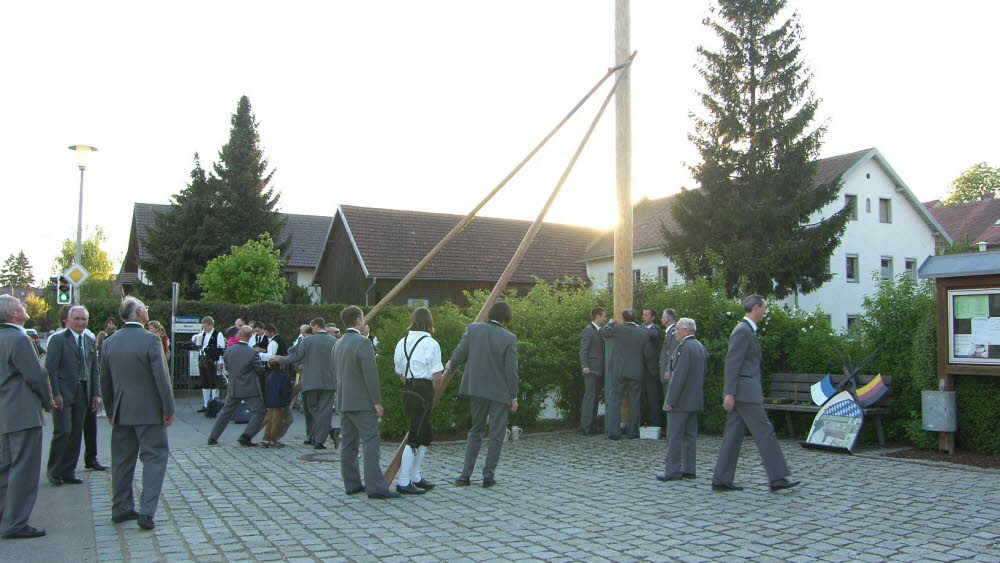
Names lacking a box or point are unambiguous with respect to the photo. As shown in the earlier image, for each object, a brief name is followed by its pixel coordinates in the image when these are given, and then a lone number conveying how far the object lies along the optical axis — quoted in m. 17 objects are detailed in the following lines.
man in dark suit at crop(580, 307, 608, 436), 13.24
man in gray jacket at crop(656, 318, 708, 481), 9.12
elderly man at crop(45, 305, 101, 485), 8.80
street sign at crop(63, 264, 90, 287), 18.27
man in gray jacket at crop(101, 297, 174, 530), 6.95
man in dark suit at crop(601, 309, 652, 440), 12.66
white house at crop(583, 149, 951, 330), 40.59
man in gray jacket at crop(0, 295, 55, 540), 6.56
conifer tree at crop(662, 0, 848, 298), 30.22
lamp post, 19.66
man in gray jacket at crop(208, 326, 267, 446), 12.05
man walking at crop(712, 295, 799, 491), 8.26
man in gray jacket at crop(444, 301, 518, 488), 8.71
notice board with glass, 9.83
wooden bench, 11.16
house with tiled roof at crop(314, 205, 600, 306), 38.88
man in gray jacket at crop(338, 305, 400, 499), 8.10
